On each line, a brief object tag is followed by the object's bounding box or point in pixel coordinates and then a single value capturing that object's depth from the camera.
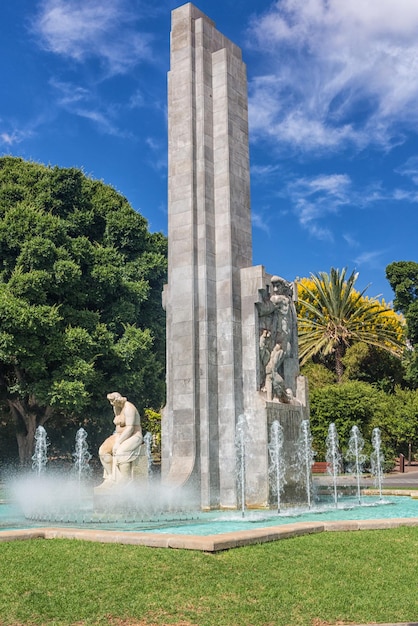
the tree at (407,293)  39.75
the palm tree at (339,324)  44.53
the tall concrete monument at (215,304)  16.12
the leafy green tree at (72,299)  24.89
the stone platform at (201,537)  8.17
